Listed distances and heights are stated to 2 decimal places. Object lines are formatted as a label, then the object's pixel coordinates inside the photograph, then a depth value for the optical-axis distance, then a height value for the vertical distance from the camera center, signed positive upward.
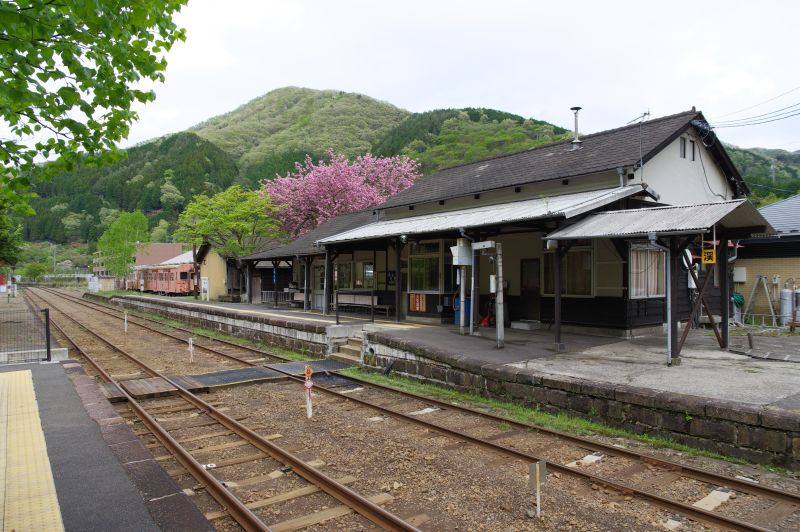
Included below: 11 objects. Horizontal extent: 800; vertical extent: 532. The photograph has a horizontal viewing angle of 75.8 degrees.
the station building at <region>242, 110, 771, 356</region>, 10.31 +0.96
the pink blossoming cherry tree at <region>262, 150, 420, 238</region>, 34.91 +5.37
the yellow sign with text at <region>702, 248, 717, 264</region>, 9.38 +0.26
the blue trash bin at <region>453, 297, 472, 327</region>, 14.45 -1.02
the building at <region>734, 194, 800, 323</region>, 17.22 +0.22
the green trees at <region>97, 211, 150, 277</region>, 51.03 +3.56
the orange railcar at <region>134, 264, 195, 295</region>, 41.91 -0.41
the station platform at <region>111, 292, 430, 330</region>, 15.91 -1.59
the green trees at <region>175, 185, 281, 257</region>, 31.05 +3.27
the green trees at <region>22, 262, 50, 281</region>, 101.17 +1.13
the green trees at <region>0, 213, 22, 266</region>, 25.51 +1.75
